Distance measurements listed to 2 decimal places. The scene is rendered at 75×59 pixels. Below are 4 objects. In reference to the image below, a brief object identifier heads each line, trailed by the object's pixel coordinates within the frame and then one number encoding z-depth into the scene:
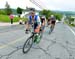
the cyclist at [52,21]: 8.03
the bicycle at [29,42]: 3.23
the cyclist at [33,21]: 3.25
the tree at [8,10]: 48.36
